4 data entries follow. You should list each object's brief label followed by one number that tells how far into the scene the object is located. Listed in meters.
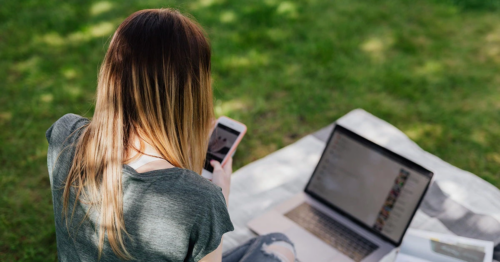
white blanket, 2.14
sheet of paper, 1.74
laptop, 1.89
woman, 1.22
